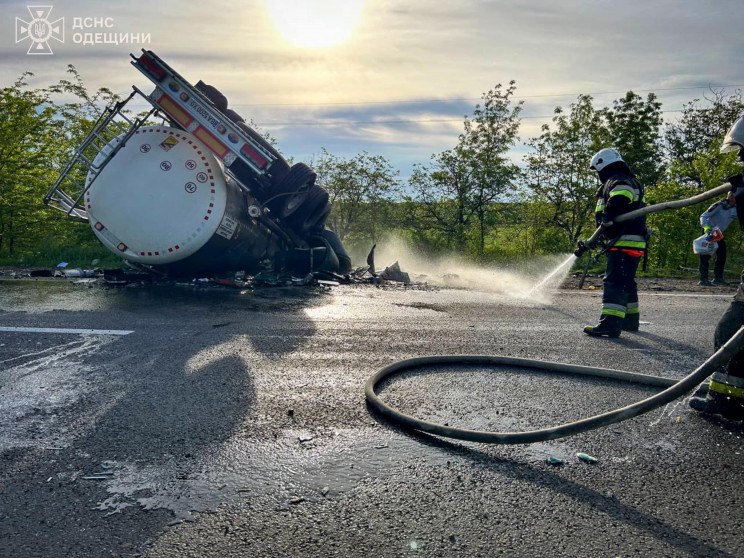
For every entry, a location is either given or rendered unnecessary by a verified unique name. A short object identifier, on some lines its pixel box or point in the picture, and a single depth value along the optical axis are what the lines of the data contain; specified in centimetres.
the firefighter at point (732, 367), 315
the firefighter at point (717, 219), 476
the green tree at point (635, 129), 1539
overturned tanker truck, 774
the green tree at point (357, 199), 1608
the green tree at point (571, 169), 1495
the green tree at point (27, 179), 1251
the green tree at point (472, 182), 1516
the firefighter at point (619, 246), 547
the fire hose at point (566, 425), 258
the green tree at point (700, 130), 1986
